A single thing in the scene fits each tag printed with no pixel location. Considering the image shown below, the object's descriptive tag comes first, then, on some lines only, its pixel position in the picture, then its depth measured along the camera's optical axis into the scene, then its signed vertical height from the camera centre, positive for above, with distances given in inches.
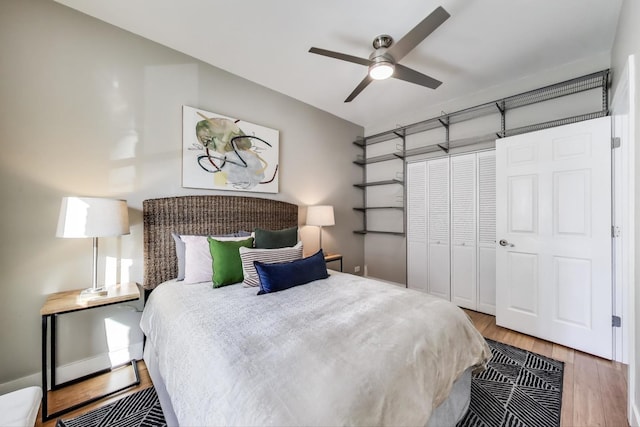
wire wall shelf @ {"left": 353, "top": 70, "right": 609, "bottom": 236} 98.3 +47.9
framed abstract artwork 99.6 +26.4
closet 121.4 -7.0
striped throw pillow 80.2 -14.4
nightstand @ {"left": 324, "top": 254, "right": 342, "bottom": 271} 130.5 -22.5
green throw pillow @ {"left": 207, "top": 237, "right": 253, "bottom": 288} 80.9 -15.7
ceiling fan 68.3 +49.1
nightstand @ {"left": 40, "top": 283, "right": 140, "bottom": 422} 62.1 -23.9
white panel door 86.2 -7.4
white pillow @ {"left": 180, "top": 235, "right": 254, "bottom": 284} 84.4 -15.6
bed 34.4 -23.9
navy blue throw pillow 74.2 -18.3
